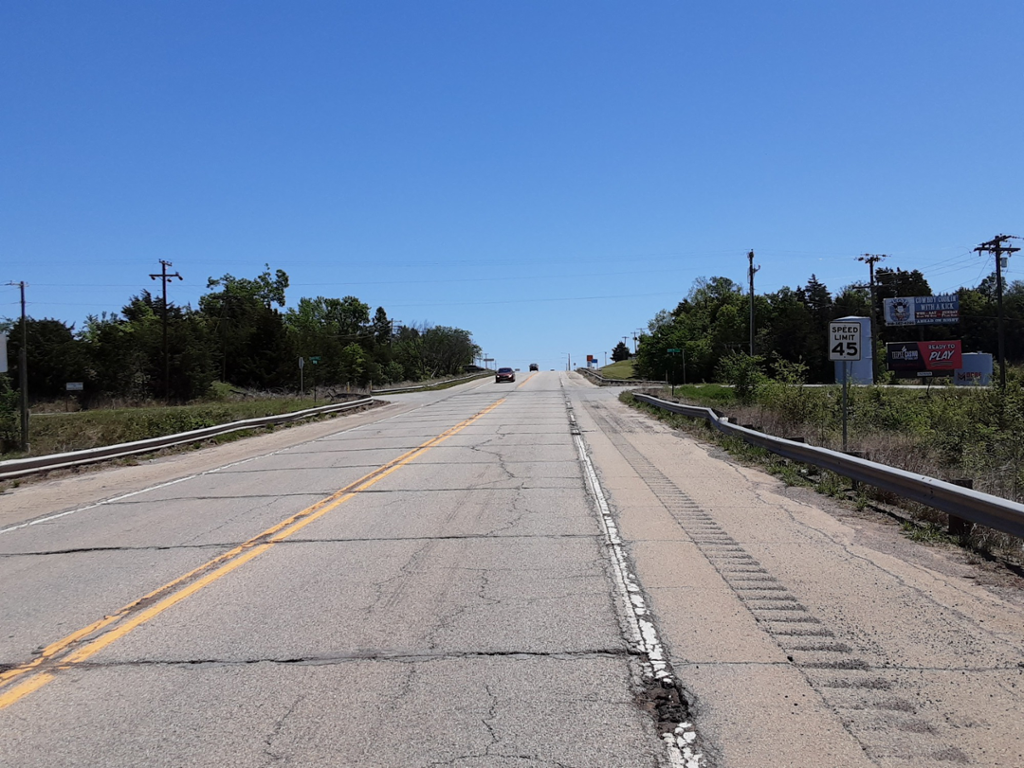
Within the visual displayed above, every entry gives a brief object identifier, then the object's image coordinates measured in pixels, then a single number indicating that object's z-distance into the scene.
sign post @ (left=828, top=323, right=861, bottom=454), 14.09
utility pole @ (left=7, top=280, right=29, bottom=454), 28.63
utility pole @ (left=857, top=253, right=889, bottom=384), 55.56
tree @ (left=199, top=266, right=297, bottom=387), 67.25
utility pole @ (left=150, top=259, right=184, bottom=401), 51.72
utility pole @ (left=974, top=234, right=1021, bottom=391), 50.06
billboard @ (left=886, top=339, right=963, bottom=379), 77.50
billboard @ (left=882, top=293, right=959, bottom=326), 79.62
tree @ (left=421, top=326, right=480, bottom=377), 113.56
